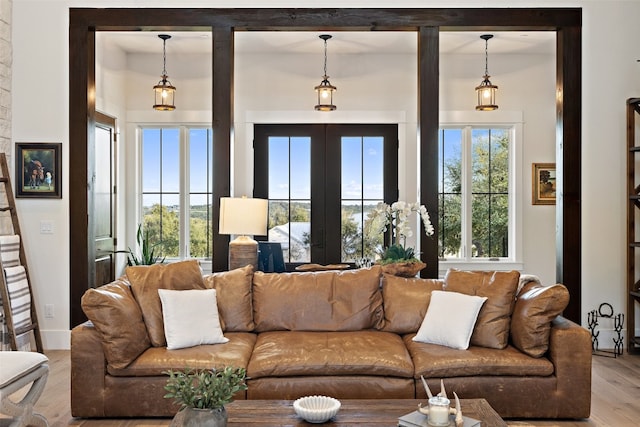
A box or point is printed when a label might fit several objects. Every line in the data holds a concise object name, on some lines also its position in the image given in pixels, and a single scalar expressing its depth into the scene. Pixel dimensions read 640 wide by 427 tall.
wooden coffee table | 2.40
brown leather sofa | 3.21
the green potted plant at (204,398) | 2.12
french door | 6.80
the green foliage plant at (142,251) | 6.68
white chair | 2.82
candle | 2.20
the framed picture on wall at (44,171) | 5.08
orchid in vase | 4.20
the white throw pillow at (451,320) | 3.46
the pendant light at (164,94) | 6.15
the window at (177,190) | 6.88
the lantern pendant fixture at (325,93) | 6.11
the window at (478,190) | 6.86
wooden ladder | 4.81
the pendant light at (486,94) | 6.10
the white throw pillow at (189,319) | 3.41
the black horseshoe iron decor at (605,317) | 5.05
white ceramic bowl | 2.38
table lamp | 4.20
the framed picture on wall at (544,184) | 6.73
